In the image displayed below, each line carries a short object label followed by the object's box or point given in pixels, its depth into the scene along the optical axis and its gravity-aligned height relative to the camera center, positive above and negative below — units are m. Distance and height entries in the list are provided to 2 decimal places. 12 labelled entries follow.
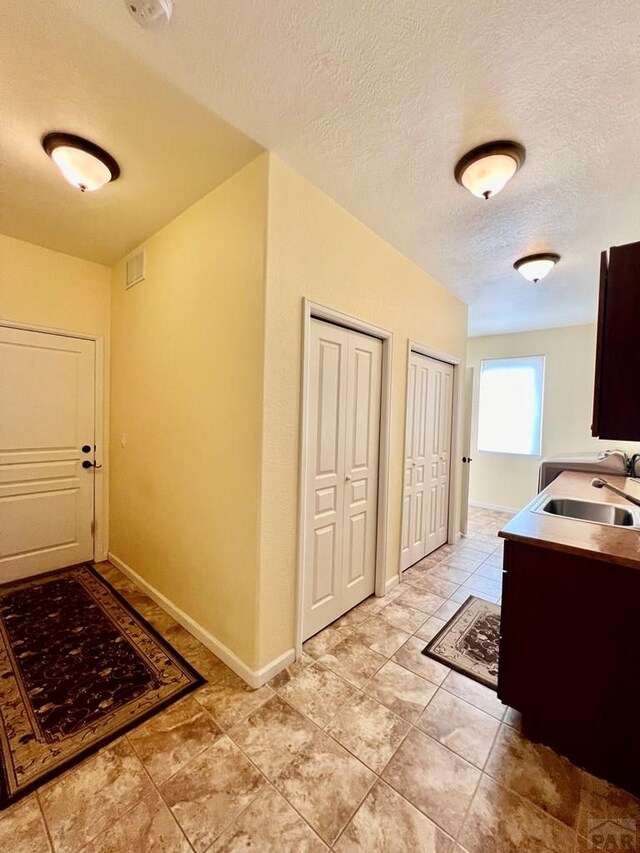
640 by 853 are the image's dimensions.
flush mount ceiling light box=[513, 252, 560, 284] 2.73 +1.27
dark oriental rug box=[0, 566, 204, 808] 1.48 -1.45
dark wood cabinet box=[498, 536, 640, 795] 1.36 -0.99
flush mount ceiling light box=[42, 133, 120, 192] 1.70 +1.27
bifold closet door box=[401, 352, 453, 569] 3.14 -0.37
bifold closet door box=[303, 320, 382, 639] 2.16 -0.37
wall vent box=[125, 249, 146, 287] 2.74 +1.18
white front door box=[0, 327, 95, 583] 2.83 -0.37
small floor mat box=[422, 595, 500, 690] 2.02 -1.44
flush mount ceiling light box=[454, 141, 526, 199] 1.65 +1.26
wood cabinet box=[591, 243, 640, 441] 1.13 +0.26
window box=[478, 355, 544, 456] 5.13 +0.28
